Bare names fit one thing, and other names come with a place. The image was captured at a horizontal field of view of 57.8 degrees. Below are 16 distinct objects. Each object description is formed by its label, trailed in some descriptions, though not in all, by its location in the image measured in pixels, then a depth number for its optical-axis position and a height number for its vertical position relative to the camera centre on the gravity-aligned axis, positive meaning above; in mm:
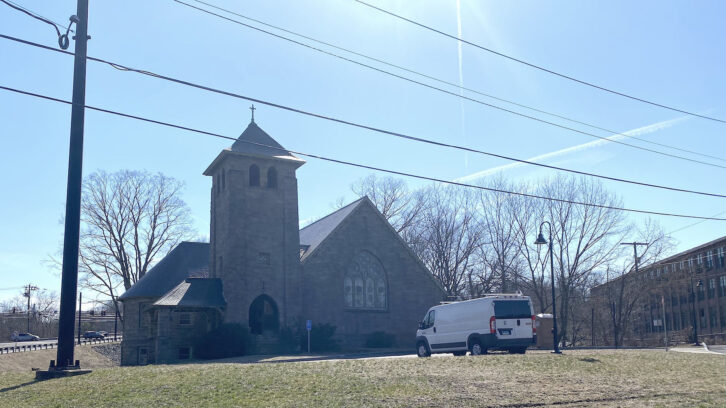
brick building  64188 +1064
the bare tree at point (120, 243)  59375 +6266
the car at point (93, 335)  78156 -2837
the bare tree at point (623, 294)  58719 +868
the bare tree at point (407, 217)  64750 +8801
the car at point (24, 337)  90000 -3277
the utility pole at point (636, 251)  57091 +4521
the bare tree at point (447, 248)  61438 +5426
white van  22844 -721
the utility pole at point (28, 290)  107500 +3743
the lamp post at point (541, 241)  26055 +2538
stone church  37875 +2034
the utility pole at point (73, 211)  17047 +2663
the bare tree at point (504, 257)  58166 +4275
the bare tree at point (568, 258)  56375 +3889
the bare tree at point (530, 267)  57375 +3251
